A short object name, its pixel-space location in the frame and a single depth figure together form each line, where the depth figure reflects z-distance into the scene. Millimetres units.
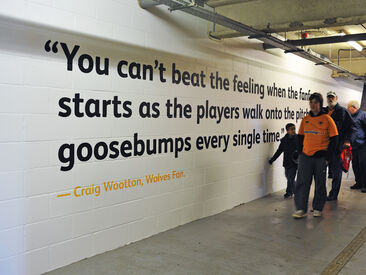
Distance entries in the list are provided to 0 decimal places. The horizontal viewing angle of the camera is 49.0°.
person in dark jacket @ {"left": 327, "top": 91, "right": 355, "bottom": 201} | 6293
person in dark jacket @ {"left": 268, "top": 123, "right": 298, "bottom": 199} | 6504
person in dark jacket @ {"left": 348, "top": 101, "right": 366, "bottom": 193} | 7012
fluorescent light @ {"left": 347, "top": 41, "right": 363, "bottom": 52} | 7887
